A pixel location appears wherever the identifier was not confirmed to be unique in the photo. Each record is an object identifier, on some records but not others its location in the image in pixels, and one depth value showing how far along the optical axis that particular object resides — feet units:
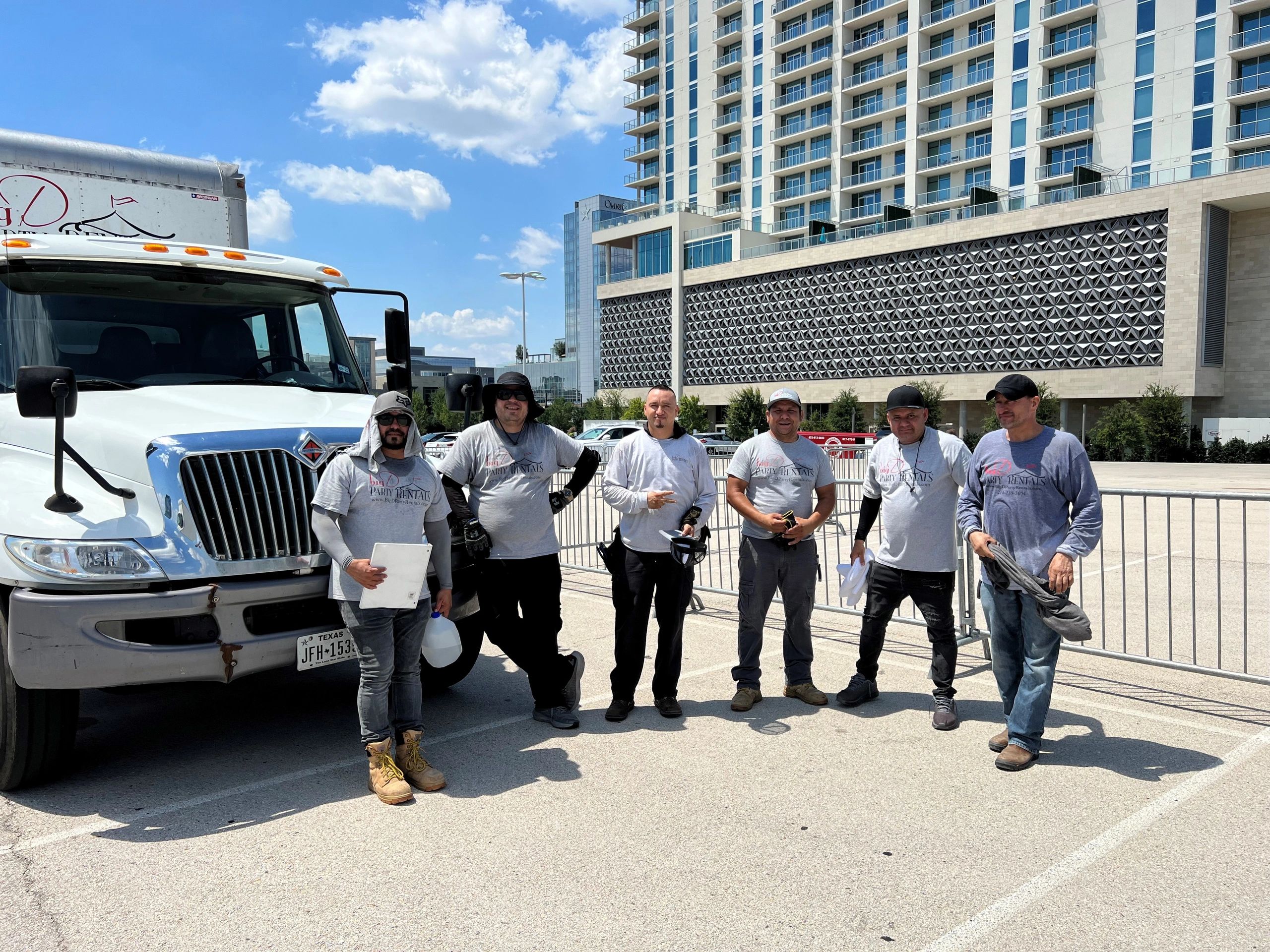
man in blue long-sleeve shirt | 15.01
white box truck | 12.99
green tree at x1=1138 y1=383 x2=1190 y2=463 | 131.54
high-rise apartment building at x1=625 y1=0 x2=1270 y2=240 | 153.99
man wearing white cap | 18.74
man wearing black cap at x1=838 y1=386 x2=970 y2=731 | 17.70
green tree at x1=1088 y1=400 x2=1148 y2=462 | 133.49
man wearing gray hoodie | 13.96
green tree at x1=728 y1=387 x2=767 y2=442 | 182.22
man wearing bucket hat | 17.10
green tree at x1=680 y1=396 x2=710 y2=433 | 194.29
